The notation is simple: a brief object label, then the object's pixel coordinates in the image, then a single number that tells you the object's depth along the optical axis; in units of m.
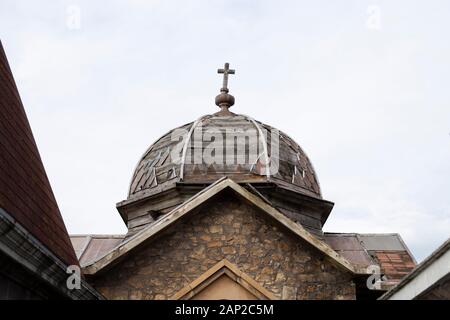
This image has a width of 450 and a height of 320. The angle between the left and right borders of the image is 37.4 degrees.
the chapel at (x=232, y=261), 11.34
